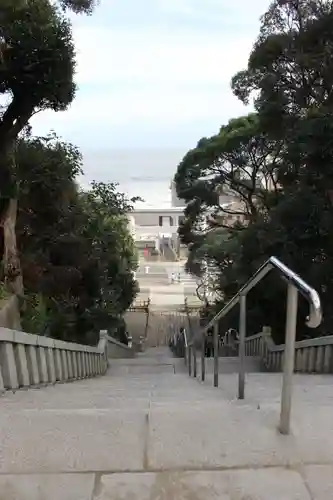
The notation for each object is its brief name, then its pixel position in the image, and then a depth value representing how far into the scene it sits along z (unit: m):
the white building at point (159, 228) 34.66
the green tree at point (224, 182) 10.95
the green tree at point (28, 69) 5.48
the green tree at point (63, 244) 6.93
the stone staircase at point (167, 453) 1.45
